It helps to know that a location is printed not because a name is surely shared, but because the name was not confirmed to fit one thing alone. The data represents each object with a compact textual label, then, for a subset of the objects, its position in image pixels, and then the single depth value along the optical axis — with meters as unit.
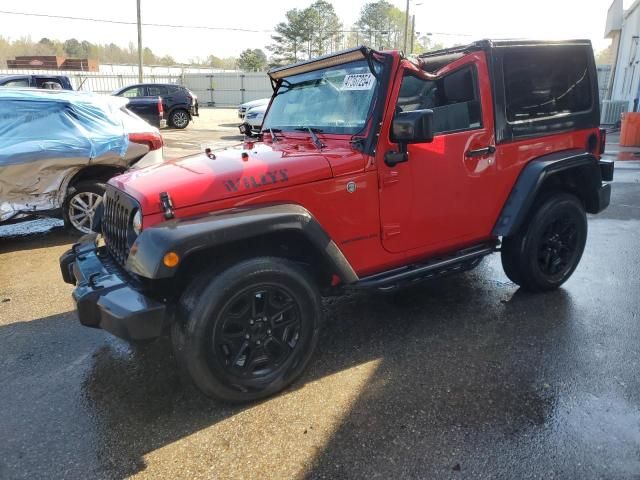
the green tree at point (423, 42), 53.92
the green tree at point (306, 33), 55.12
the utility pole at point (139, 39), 28.55
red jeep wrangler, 2.60
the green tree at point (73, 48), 82.19
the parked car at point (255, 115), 16.03
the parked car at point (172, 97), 18.58
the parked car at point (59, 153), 5.51
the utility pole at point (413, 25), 44.75
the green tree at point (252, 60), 57.56
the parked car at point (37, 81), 14.00
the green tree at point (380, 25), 59.38
